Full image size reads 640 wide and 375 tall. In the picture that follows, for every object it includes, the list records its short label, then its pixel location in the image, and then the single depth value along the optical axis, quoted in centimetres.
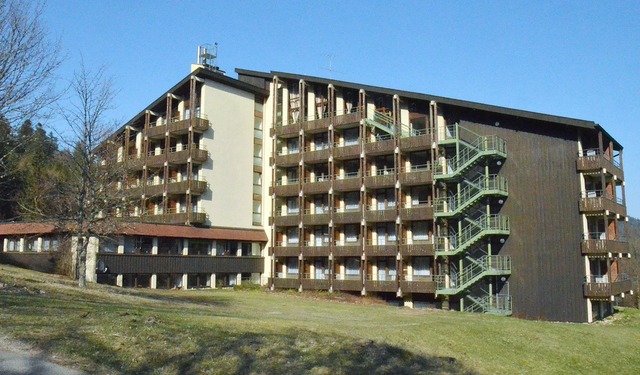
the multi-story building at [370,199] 4262
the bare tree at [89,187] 3303
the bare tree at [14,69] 1939
